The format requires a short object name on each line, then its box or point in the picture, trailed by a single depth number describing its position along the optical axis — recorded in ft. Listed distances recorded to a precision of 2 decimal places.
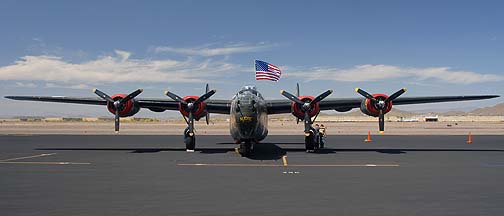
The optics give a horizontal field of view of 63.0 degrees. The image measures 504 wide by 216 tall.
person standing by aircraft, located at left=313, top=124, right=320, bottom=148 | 106.01
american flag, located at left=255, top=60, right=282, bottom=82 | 140.77
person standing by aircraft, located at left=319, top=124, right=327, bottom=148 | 112.98
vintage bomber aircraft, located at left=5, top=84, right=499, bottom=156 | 92.32
